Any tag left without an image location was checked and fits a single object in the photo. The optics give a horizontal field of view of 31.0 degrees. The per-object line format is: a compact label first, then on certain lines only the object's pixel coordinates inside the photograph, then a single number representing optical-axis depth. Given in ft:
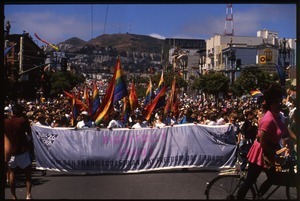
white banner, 40.52
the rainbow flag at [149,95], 75.56
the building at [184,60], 332.98
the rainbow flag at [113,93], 45.34
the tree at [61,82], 113.80
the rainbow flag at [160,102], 58.14
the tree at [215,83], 198.08
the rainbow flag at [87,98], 75.27
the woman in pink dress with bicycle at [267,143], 23.21
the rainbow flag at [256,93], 71.53
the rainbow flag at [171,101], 67.77
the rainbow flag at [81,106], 67.74
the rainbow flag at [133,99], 66.93
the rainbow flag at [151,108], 55.72
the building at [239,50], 229.25
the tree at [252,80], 139.44
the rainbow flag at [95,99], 60.44
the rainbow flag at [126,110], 60.70
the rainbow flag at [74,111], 60.76
